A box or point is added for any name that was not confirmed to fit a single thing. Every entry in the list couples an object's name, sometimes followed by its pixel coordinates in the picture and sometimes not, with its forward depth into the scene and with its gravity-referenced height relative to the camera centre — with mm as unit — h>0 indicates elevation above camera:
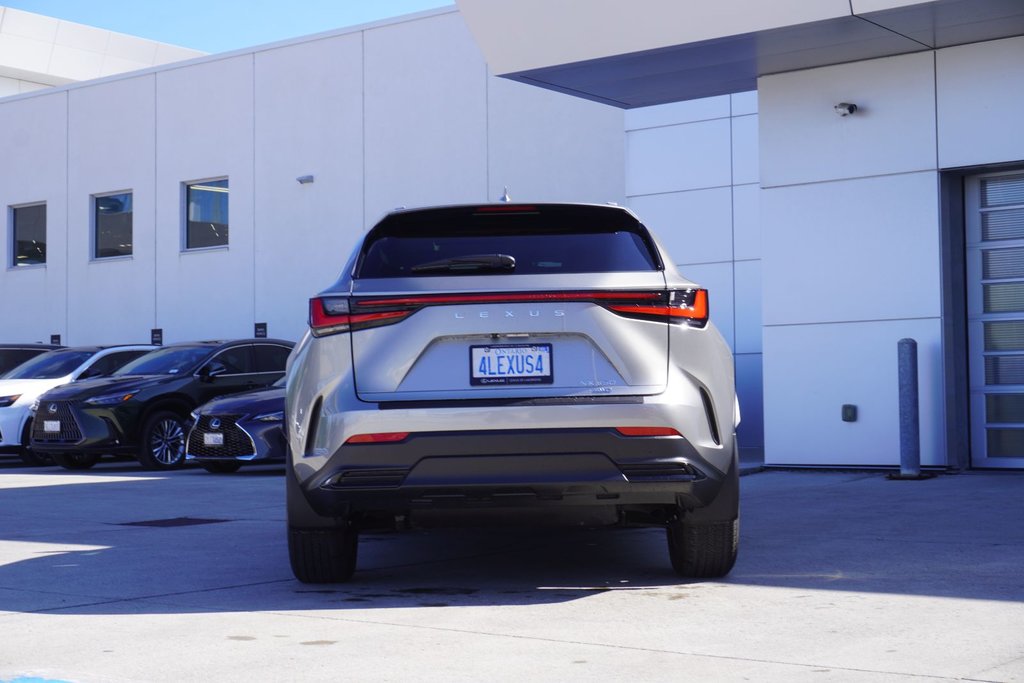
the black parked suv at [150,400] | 16219 -404
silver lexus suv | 5766 -139
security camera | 13328 +2450
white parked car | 17703 -123
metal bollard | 12461 -486
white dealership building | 12805 +2575
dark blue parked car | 14828 -710
